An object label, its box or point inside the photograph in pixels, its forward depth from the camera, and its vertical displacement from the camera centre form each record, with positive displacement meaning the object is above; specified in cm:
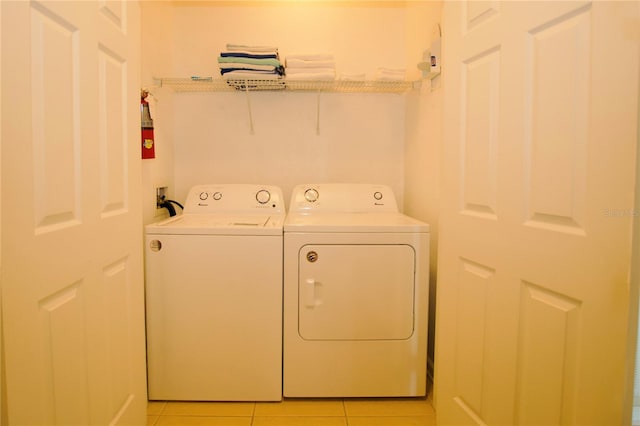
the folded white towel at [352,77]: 202 +62
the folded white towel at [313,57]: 196 +70
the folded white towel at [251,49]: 193 +73
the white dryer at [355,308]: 164 -58
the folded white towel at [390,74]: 204 +64
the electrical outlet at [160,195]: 202 -7
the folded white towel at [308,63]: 196 +67
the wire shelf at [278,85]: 198 +58
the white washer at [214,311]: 163 -59
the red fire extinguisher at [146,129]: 174 +27
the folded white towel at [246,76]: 194 +59
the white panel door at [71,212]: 77 -8
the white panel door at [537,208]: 77 -6
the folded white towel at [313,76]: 196 +60
